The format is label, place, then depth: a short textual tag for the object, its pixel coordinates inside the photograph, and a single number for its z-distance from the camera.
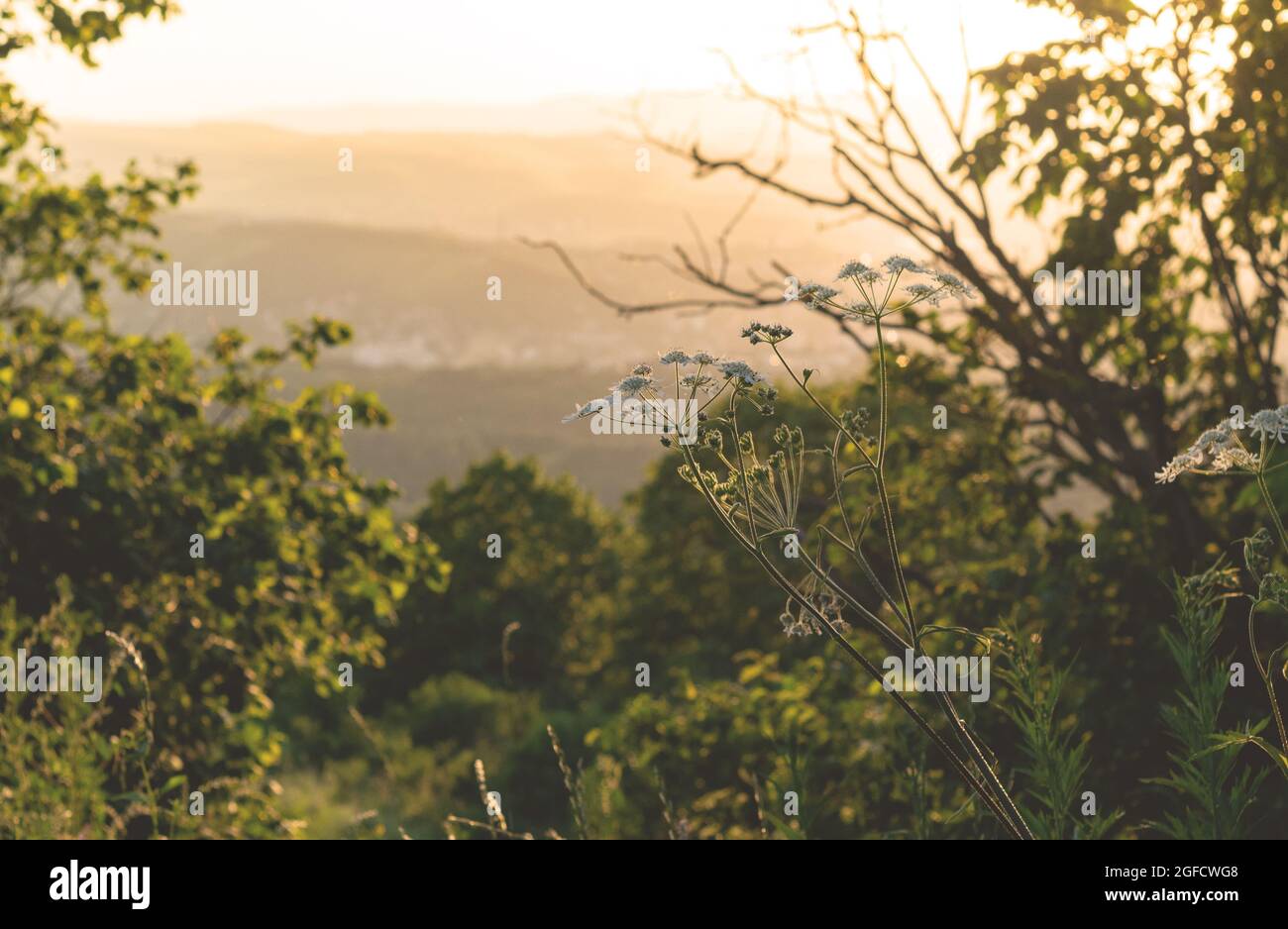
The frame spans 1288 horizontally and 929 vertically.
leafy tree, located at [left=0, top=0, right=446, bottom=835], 7.36
